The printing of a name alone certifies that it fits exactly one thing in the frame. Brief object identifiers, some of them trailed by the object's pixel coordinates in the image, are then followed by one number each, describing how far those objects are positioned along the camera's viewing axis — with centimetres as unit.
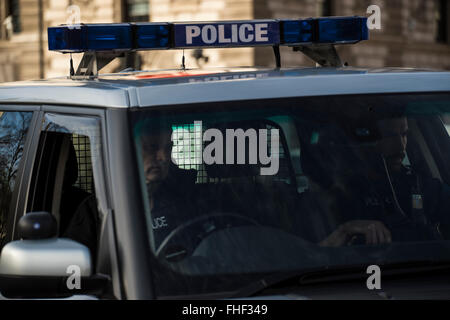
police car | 497
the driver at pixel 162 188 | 526
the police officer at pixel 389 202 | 545
